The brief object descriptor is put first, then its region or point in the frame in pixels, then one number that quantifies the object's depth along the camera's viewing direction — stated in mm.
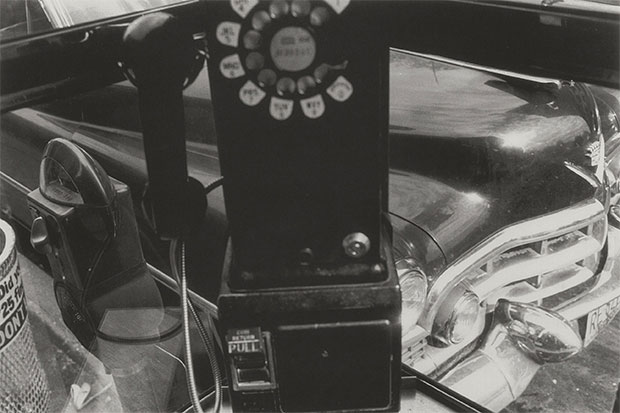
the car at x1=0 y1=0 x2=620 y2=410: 1563
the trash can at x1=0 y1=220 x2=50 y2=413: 1163
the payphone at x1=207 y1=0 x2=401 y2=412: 703
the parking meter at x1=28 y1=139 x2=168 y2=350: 1351
